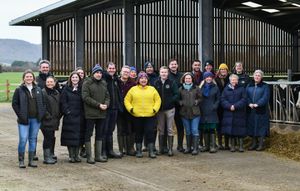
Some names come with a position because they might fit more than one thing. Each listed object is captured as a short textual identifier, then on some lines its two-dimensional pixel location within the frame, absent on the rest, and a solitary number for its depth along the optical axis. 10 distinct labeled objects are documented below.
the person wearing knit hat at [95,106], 9.52
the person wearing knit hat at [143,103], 10.09
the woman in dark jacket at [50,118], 9.47
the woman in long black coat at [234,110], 10.66
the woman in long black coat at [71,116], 9.55
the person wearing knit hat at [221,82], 11.02
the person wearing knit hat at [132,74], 10.46
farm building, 18.92
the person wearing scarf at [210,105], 10.63
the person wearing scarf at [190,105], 10.41
